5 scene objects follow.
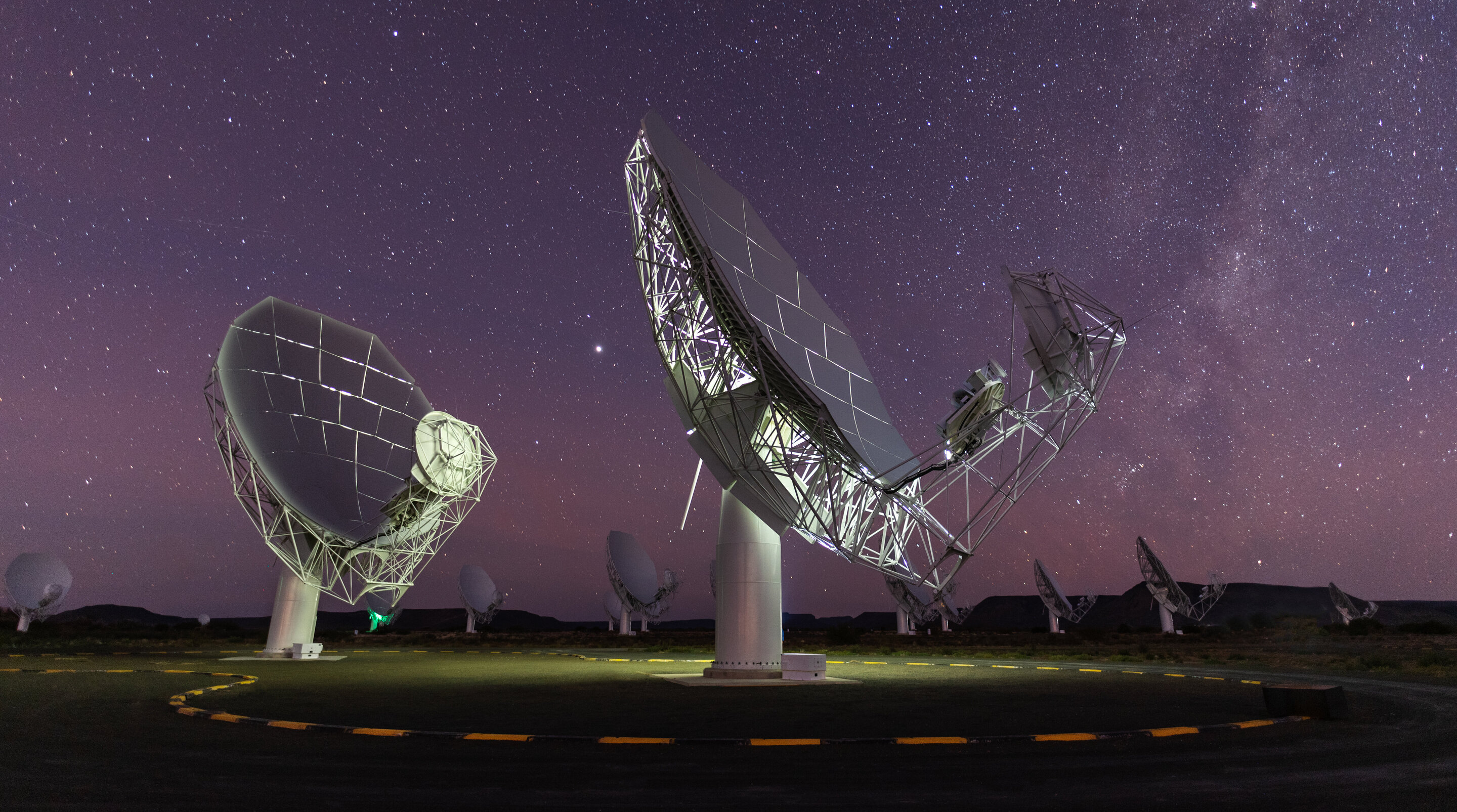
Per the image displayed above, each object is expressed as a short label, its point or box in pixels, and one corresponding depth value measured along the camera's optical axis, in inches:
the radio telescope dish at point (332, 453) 1086.4
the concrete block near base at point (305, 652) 1176.2
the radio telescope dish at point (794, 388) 634.2
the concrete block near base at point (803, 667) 748.6
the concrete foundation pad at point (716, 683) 700.7
